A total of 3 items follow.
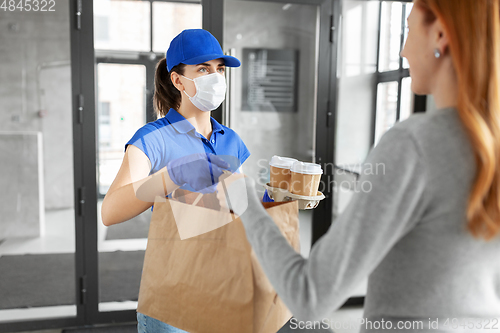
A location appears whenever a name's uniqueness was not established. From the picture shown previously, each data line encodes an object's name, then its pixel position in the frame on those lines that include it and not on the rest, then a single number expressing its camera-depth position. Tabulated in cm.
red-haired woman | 53
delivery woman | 95
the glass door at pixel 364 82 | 262
